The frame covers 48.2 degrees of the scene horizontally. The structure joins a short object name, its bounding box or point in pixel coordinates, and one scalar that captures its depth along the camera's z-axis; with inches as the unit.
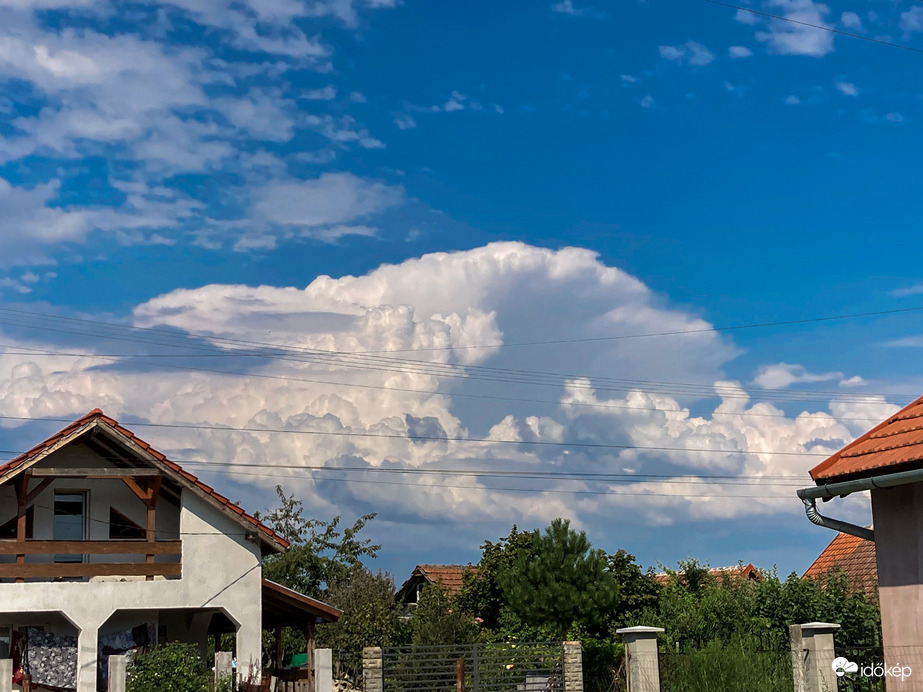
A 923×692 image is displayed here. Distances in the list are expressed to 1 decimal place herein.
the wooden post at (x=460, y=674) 900.8
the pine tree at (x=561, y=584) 1117.1
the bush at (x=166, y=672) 800.3
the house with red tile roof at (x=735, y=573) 1629.3
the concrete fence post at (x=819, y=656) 587.5
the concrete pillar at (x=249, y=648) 931.3
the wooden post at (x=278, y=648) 1115.7
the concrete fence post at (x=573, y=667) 954.1
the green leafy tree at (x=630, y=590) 1255.0
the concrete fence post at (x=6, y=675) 785.6
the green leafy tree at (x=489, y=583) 1334.9
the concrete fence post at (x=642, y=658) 701.3
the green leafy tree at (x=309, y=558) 1971.0
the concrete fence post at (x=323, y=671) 839.7
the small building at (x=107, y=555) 896.3
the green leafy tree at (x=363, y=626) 1309.1
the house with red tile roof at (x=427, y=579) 1897.1
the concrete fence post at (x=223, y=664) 848.7
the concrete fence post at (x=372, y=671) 898.7
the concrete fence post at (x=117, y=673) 769.6
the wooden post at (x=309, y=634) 1022.8
